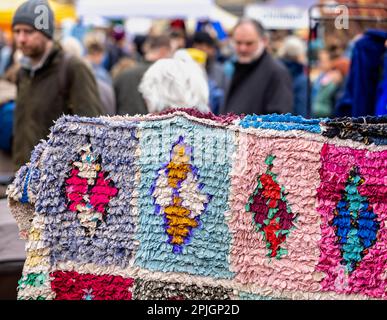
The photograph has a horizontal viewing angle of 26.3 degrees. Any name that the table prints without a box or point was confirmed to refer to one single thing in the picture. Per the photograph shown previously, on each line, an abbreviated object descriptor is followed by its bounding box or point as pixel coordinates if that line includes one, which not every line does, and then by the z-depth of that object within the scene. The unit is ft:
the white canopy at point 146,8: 38.32
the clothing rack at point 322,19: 18.94
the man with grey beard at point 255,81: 21.01
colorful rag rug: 8.61
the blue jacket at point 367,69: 18.03
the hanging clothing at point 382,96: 16.21
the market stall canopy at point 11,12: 45.55
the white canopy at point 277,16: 29.78
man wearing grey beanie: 16.42
